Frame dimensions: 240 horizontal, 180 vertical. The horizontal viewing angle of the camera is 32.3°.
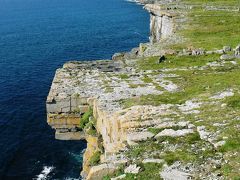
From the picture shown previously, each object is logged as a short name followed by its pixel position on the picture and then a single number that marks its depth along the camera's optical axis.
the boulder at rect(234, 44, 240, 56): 46.63
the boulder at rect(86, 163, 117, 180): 20.48
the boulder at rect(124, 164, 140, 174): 19.95
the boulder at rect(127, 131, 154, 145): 23.66
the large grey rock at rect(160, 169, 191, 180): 19.12
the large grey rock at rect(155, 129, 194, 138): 23.34
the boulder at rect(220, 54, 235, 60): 45.71
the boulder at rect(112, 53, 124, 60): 67.82
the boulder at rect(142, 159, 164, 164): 20.63
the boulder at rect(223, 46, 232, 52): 50.09
